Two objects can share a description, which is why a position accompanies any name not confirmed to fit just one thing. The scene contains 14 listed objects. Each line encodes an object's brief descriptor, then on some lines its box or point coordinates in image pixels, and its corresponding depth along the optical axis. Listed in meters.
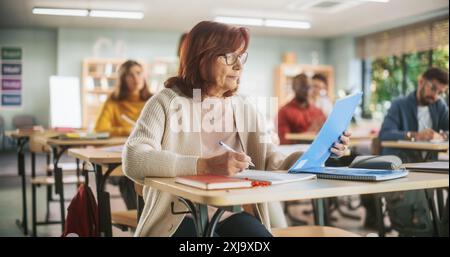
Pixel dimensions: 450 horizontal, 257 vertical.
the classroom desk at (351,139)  3.87
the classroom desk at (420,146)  3.04
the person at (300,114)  4.36
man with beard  3.54
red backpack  1.86
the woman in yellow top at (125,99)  3.82
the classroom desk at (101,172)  2.07
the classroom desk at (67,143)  3.06
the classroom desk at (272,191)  1.03
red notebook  1.09
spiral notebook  1.28
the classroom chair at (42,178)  3.49
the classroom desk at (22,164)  3.36
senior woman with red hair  1.29
